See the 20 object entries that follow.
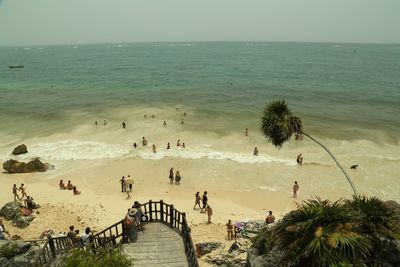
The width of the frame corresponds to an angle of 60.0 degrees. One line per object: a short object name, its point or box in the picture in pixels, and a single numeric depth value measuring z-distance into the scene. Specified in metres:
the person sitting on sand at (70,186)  27.62
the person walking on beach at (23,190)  25.66
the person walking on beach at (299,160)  32.78
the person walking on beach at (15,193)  25.29
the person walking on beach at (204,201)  23.66
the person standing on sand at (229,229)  19.52
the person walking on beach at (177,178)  28.77
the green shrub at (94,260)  10.23
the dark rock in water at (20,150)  36.03
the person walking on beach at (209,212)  22.23
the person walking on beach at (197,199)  24.36
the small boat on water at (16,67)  137.55
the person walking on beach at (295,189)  26.48
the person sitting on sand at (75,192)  26.64
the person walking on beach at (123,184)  27.28
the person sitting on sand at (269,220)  20.20
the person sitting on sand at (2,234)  17.86
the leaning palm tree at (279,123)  18.62
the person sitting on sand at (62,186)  27.84
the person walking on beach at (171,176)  29.08
